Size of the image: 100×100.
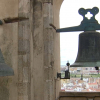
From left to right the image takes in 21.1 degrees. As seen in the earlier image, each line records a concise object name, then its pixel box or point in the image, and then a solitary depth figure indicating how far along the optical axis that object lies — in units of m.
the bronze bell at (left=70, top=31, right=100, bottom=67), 4.06
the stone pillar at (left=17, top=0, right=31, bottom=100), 3.85
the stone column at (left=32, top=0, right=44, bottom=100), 4.22
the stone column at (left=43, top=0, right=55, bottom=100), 4.20
